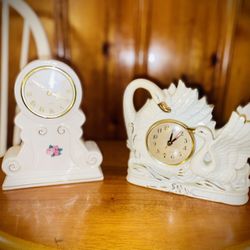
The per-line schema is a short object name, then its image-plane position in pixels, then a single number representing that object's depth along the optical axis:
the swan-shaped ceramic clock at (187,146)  0.57
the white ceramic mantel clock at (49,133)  0.60
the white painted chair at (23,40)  0.75
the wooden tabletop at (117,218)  0.47
